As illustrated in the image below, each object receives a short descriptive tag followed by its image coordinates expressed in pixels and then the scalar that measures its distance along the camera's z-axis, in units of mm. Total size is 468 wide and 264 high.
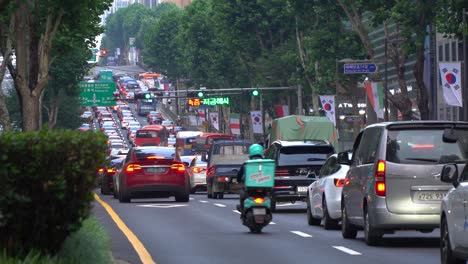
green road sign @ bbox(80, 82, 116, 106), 88750
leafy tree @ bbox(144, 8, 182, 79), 168312
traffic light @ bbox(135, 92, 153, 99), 94525
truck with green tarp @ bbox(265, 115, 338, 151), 58469
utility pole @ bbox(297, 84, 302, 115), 90312
